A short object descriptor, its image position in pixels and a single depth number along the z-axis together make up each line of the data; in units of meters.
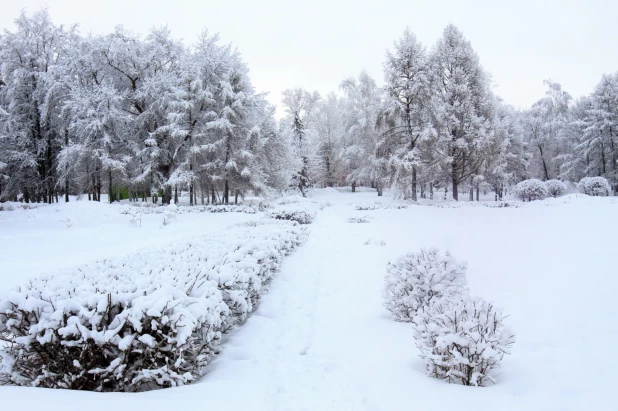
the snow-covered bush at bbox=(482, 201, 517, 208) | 18.38
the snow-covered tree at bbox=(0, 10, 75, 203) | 22.92
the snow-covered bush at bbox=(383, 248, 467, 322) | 4.20
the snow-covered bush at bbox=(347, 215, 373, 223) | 15.07
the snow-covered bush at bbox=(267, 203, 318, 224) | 14.66
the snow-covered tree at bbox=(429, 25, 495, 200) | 22.30
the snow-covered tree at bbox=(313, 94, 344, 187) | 44.00
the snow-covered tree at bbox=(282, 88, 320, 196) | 38.19
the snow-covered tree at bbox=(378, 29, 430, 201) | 24.00
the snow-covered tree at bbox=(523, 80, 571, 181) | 37.38
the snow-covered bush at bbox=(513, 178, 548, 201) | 22.12
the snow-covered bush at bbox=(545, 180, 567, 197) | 23.06
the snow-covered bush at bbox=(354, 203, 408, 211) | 20.07
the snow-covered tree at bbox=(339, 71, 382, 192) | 34.19
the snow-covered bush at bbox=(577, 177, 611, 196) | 21.61
